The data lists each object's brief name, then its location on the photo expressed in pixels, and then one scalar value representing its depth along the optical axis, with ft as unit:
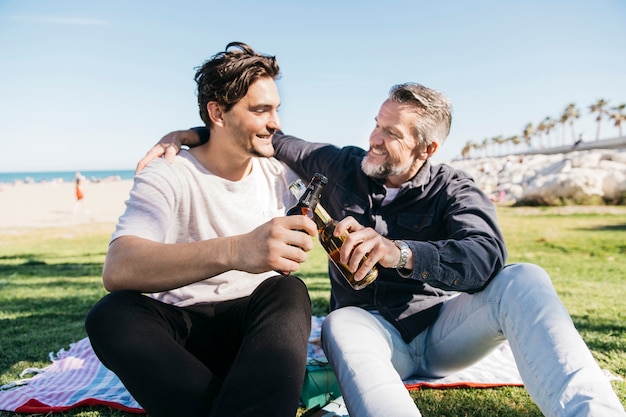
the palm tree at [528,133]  355.64
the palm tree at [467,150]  444.14
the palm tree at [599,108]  267.18
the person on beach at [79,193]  83.39
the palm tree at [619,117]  245.24
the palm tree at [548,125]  337.02
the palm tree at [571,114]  306.35
